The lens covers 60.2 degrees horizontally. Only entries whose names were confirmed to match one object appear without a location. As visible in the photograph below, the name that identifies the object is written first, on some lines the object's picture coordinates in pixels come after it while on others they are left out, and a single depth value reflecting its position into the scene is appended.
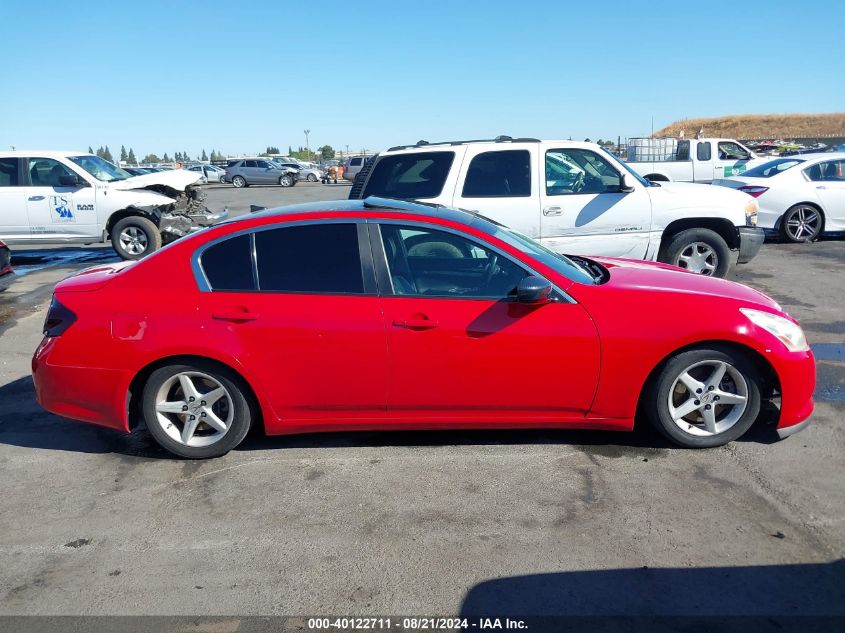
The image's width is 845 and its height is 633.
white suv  8.02
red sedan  4.19
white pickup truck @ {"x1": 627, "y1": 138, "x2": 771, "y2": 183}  19.20
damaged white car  11.93
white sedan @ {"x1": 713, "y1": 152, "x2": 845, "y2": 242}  12.35
